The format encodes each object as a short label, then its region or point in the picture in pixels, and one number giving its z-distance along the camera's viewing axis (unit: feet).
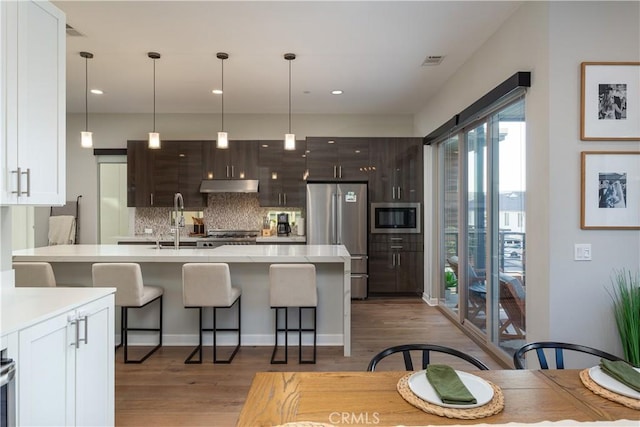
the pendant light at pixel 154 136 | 12.37
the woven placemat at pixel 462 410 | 3.43
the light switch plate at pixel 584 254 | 8.02
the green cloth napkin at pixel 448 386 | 3.58
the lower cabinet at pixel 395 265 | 18.26
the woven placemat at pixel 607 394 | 3.61
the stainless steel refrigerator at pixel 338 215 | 17.88
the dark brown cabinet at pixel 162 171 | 18.93
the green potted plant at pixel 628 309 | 7.49
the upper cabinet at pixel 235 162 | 19.11
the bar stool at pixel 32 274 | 9.98
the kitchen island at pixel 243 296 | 11.96
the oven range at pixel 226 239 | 18.16
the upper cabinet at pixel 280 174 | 19.16
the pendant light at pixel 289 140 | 12.70
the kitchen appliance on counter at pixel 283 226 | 19.21
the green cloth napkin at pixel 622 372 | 3.83
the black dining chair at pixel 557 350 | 5.07
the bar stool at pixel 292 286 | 10.48
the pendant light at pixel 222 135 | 12.37
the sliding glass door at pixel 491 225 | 9.89
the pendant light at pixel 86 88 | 12.45
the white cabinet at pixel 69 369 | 4.79
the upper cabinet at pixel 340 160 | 18.47
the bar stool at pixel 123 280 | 10.16
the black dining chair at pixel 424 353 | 4.93
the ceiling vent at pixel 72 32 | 10.57
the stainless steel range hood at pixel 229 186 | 18.75
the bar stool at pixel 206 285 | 10.29
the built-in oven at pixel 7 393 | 4.23
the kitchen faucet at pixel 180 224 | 14.17
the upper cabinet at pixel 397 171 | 18.44
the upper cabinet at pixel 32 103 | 5.73
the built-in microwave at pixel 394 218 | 18.30
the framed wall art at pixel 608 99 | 7.91
